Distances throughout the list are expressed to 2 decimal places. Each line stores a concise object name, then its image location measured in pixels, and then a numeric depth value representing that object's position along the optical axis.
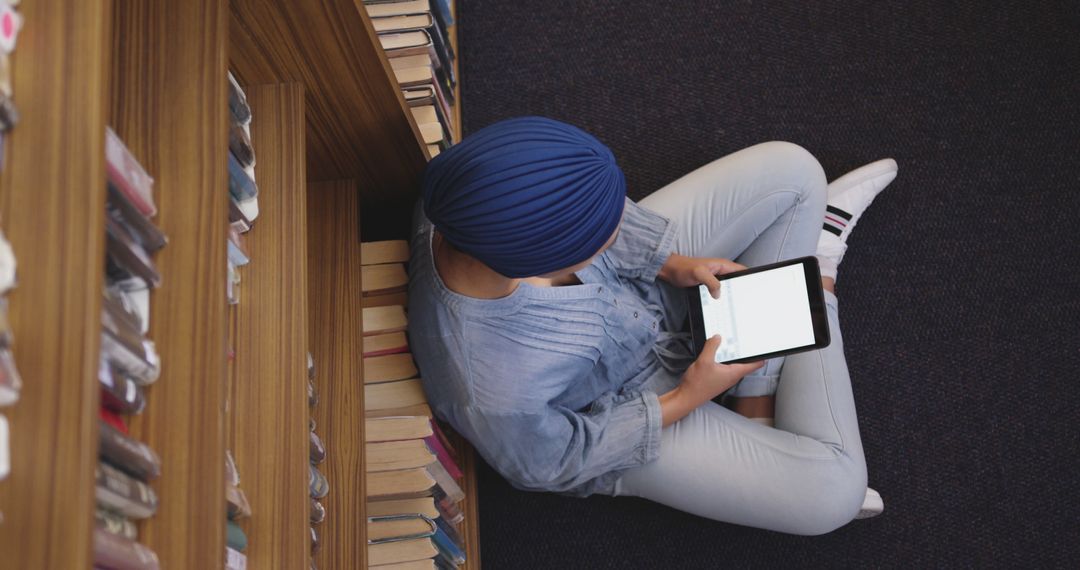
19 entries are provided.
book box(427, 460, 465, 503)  1.32
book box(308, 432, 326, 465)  1.06
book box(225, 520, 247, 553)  0.81
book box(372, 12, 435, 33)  1.55
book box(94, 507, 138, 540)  0.60
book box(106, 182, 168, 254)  0.63
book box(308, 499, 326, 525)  1.04
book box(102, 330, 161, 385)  0.60
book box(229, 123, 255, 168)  0.89
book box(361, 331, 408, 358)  1.31
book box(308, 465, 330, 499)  1.03
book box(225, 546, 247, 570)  0.78
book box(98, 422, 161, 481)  0.59
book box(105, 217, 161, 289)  0.62
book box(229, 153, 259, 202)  0.88
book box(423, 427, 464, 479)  1.30
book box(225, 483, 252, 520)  0.79
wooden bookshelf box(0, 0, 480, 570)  0.51
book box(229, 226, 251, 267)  0.88
